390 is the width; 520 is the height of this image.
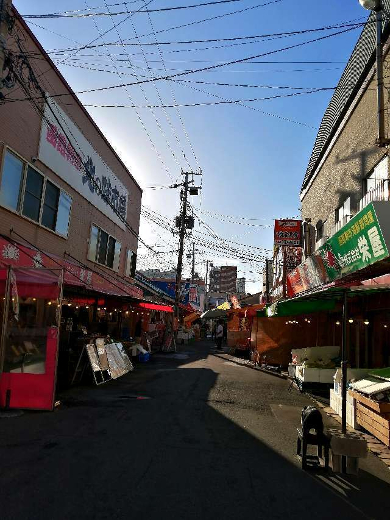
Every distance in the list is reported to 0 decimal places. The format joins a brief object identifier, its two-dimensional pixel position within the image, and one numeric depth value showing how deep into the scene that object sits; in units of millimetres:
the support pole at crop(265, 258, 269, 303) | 32381
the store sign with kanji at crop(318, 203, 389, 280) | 7899
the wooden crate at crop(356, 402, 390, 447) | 6746
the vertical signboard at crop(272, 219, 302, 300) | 20266
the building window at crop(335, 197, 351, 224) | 13102
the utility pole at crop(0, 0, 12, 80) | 8000
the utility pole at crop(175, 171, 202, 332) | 29405
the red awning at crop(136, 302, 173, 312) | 18141
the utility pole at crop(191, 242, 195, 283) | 50747
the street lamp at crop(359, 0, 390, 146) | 9195
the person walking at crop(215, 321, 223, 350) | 29697
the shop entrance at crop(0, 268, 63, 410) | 8414
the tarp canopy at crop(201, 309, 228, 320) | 28031
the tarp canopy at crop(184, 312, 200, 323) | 35312
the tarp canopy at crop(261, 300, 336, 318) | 11789
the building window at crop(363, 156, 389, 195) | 10164
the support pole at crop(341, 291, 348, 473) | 5676
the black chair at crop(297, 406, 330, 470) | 5730
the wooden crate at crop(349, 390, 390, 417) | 6941
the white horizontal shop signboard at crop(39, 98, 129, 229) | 13578
